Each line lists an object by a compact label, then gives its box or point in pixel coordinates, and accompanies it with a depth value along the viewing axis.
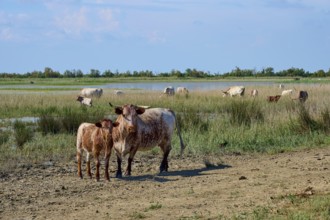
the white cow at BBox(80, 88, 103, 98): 41.92
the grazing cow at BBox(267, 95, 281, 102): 31.78
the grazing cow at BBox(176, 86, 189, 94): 41.41
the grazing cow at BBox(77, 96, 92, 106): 33.51
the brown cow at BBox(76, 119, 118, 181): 11.62
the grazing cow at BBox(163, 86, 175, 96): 41.21
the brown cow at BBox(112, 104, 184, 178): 11.93
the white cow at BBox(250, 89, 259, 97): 36.58
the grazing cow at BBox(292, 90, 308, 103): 30.88
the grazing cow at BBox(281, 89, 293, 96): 36.12
